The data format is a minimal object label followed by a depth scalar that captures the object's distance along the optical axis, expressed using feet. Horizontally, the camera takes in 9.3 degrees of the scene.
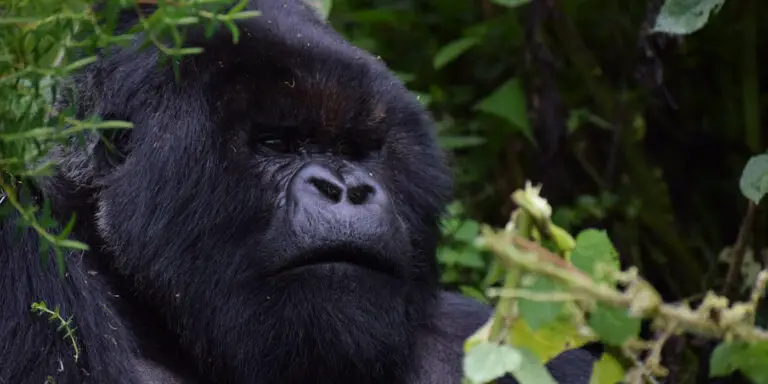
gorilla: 14.19
